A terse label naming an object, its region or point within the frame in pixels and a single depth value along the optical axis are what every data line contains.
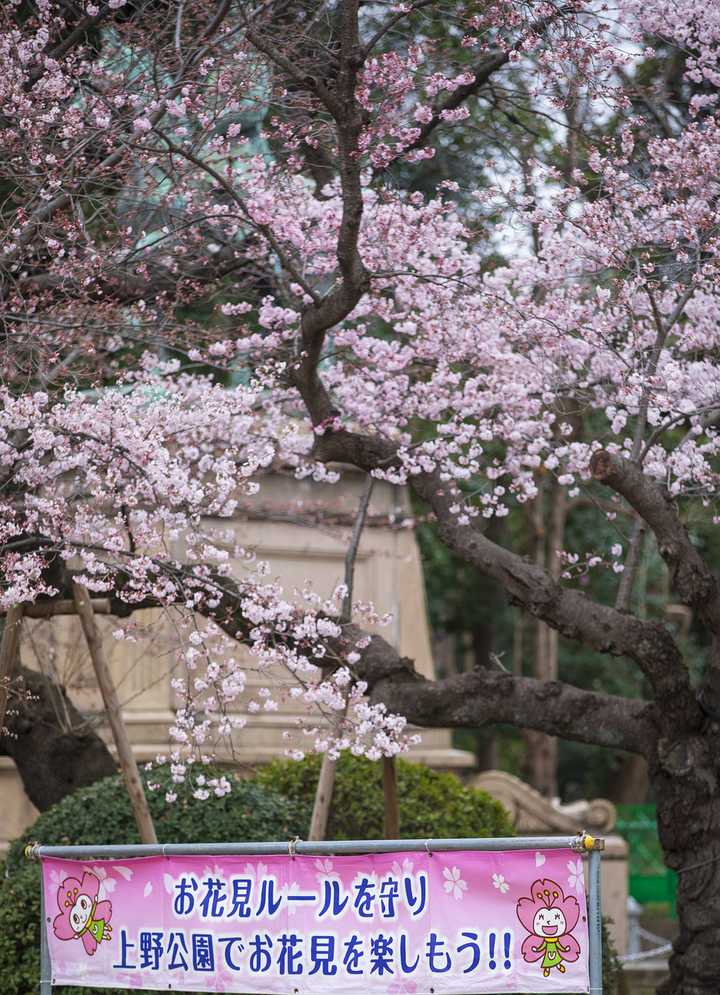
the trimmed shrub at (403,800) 19.61
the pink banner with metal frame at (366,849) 10.48
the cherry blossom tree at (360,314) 15.66
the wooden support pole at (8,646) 15.91
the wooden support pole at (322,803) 17.14
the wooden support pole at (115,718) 16.11
